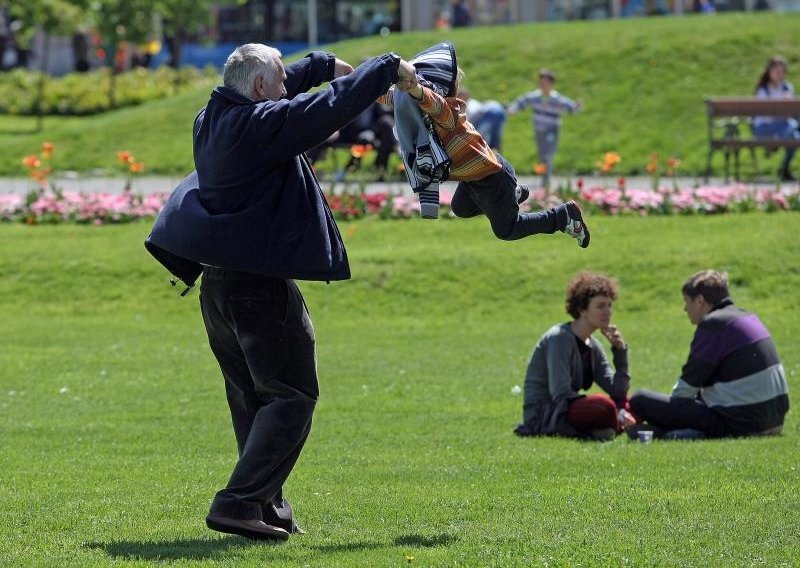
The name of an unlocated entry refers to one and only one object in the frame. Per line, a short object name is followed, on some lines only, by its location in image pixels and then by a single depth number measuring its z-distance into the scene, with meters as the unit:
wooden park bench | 39.18
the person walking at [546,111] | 41.56
